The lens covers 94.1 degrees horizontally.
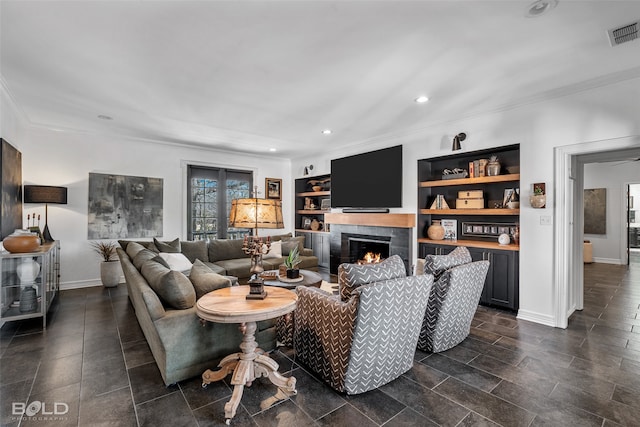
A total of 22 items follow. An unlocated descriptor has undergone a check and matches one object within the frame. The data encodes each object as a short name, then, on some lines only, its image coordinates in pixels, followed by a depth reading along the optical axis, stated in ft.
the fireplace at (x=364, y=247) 17.88
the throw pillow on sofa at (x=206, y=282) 8.17
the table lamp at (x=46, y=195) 14.05
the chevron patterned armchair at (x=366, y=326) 6.52
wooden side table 6.21
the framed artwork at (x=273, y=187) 23.88
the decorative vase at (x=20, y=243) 10.25
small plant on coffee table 11.82
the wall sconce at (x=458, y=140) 13.89
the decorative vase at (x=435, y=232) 15.33
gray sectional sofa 7.03
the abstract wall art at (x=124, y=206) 16.83
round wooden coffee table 11.04
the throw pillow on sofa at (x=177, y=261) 13.25
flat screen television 16.88
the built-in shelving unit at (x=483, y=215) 12.65
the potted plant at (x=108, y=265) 16.28
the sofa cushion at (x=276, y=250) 18.04
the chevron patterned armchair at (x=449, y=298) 8.64
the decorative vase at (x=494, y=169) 13.25
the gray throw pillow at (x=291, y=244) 19.16
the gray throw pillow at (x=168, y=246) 15.20
